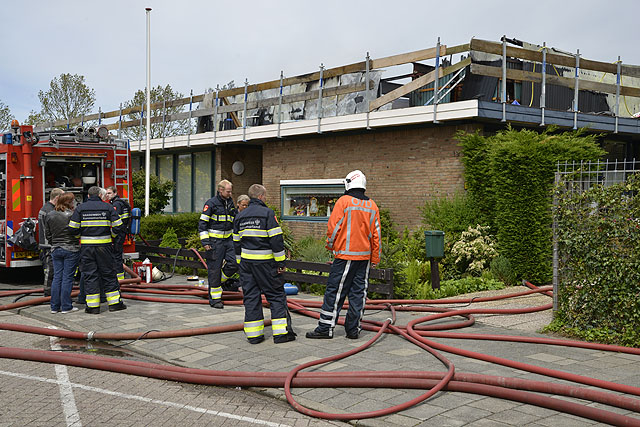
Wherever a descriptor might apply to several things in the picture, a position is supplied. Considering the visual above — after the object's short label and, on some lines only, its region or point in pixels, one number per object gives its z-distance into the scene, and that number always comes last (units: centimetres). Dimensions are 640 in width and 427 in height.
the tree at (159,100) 3388
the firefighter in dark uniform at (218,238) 967
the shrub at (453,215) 1245
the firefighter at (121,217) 1058
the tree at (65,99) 3597
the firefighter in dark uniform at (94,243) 898
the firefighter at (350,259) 725
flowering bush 1173
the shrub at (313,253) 1254
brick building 1307
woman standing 909
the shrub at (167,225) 1645
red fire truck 1131
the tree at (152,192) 2003
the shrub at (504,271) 1139
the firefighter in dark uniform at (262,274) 718
